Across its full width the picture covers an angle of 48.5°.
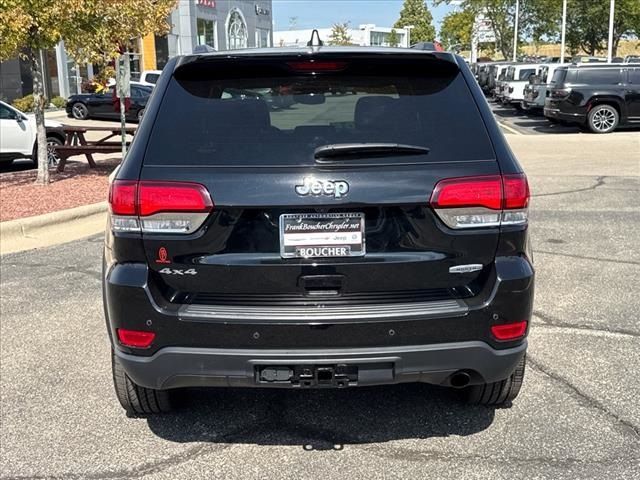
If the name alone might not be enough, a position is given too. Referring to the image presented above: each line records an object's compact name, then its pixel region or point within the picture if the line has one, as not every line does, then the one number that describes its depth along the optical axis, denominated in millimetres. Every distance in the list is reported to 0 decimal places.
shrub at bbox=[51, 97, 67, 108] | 30812
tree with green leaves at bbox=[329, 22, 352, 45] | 71625
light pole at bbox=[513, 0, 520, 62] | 50969
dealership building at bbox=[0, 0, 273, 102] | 30083
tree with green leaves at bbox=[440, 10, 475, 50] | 73750
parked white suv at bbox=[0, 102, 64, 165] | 13336
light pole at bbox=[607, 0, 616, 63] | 29681
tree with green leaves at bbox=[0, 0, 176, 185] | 9367
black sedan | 26422
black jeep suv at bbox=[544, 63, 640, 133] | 19250
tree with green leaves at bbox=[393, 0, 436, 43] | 88688
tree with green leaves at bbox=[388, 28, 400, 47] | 85438
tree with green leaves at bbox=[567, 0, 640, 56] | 41750
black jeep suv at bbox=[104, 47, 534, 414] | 2881
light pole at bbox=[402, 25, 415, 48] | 82719
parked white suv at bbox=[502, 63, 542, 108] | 27094
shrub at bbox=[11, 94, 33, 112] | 25922
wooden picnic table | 12219
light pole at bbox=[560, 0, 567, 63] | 37750
